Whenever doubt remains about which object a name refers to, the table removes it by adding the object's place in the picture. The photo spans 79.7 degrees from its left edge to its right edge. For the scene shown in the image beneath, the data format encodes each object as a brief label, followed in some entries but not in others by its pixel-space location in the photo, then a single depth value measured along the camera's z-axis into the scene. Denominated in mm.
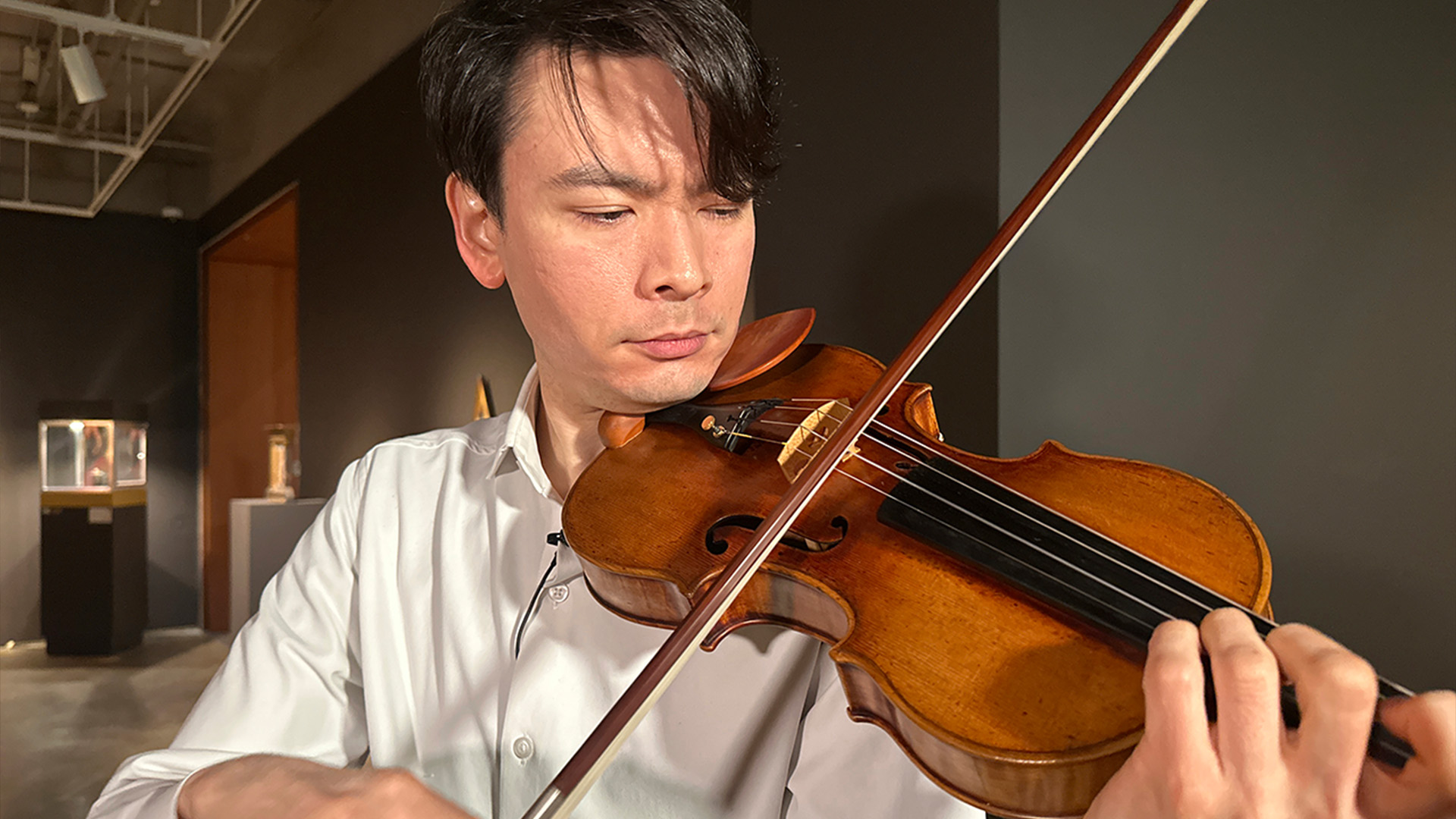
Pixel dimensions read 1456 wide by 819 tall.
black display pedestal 5652
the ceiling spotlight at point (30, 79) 4801
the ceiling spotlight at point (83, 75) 3838
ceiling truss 3707
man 783
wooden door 6398
